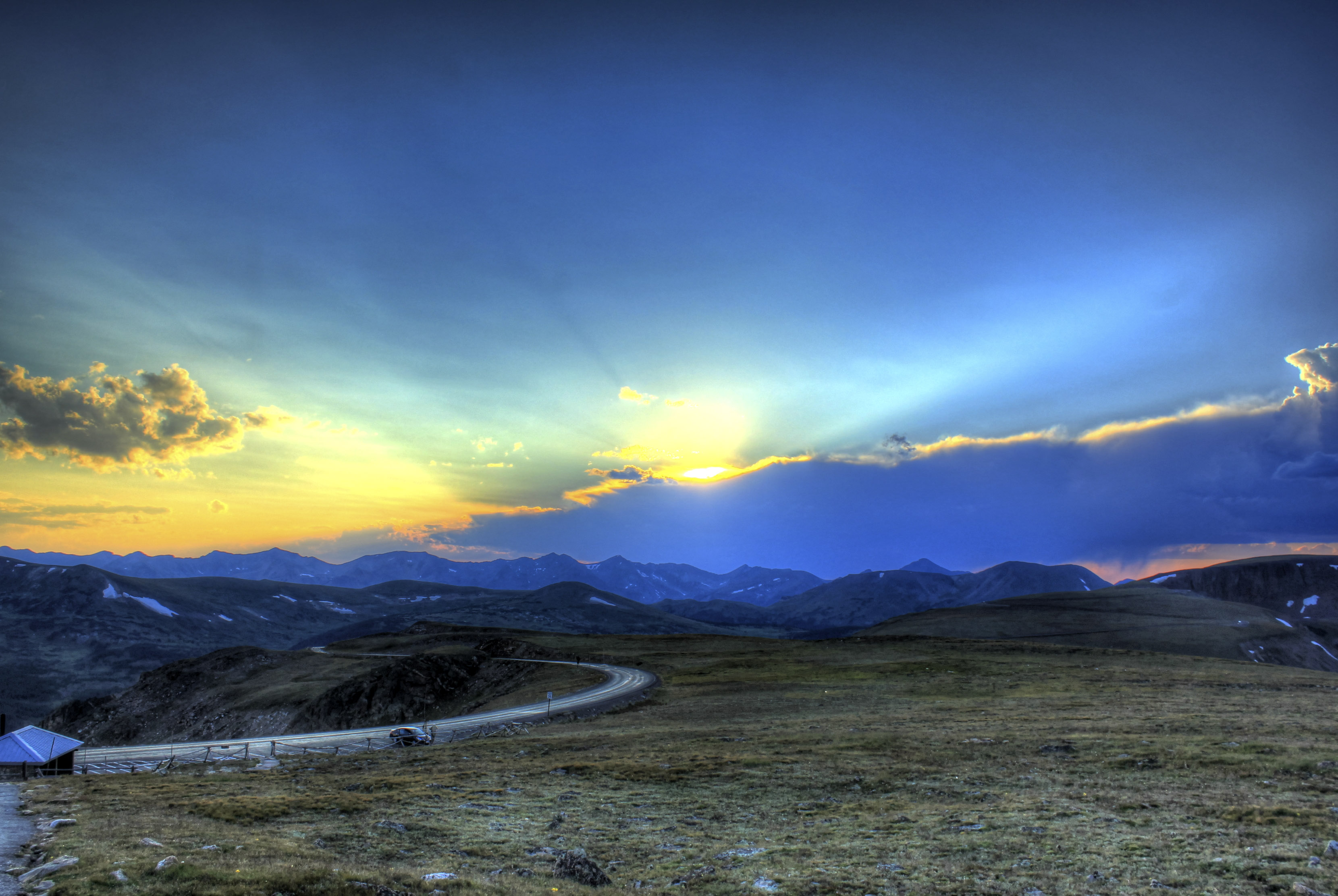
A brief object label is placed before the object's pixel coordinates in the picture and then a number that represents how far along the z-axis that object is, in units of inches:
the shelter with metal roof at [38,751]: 1302.9
